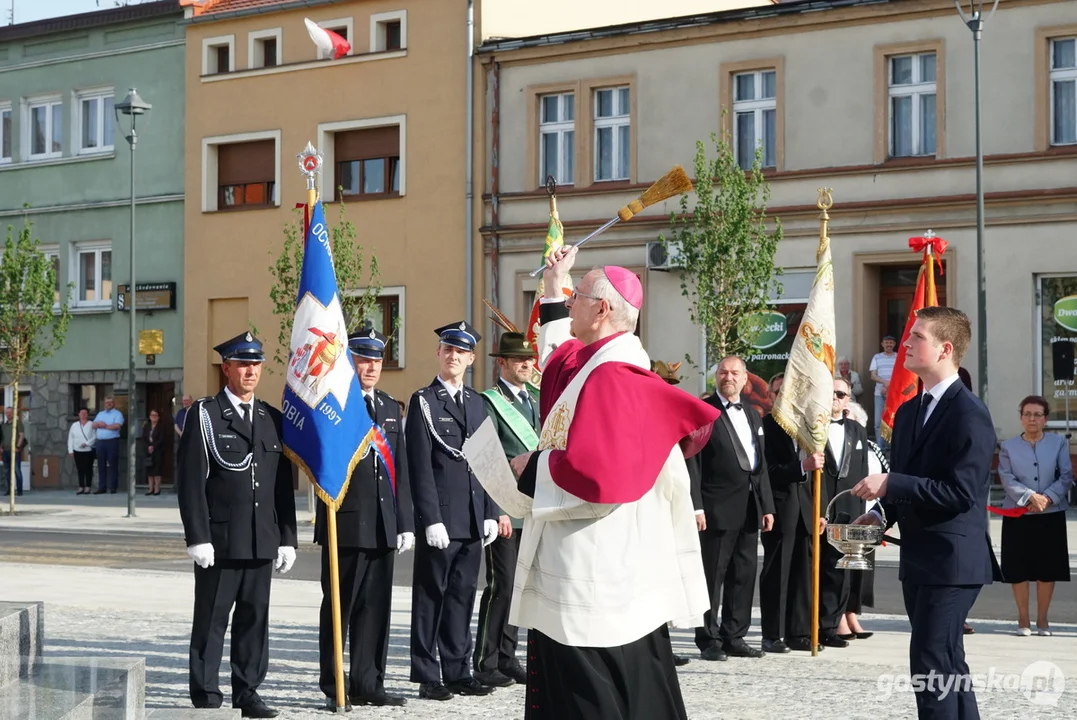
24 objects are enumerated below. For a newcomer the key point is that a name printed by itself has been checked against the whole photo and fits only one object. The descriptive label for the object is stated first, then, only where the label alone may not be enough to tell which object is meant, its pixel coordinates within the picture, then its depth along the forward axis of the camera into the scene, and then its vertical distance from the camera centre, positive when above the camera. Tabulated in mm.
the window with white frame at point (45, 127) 35438 +5532
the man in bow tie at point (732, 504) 11094 -995
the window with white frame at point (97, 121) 34625 +5525
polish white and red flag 30844 +6520
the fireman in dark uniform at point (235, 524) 8578 -874
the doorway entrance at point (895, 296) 26375 +1204
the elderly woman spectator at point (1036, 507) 12070 -1122
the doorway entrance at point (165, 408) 33500 -883
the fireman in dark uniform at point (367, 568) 9062 -1203
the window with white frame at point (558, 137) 29641 +4404
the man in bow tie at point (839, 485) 11656 -924
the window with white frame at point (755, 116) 27406 +4441
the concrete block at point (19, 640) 7355 -1322
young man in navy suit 6680 -641
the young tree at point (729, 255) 25000 +1807
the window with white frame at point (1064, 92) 24844 +4393
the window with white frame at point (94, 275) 34375 +2079
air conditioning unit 27531 +1988
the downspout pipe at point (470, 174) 30188 +3756
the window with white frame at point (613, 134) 28953 +4357
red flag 13742 +579
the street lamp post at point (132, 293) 25875 +1298
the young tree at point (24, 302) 27531 +1177
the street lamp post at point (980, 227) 21938 +2031
